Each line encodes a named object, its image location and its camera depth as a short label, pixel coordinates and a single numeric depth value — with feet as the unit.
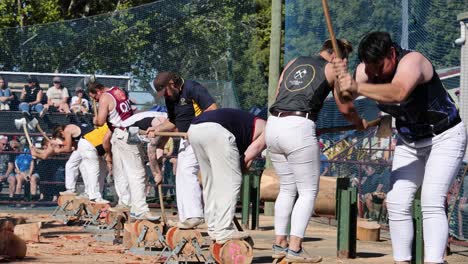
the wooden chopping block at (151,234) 39.19
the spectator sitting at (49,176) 66.23
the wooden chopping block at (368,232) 45.27
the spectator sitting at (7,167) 66.03
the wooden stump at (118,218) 45.34
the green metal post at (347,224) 38.60
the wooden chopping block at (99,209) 53.74
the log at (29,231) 42.98
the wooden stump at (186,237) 34.91
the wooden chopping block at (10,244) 35.88
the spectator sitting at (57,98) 66.54
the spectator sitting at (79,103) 66.39
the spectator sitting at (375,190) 48.37
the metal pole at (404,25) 45.29
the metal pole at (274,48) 58.39
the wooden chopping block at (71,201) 57.57
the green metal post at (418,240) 32.78
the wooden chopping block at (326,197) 48.91
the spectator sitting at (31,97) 66.44
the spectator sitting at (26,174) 65.82
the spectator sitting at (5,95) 66.18
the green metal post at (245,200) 51.06
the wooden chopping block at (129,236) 40.31
